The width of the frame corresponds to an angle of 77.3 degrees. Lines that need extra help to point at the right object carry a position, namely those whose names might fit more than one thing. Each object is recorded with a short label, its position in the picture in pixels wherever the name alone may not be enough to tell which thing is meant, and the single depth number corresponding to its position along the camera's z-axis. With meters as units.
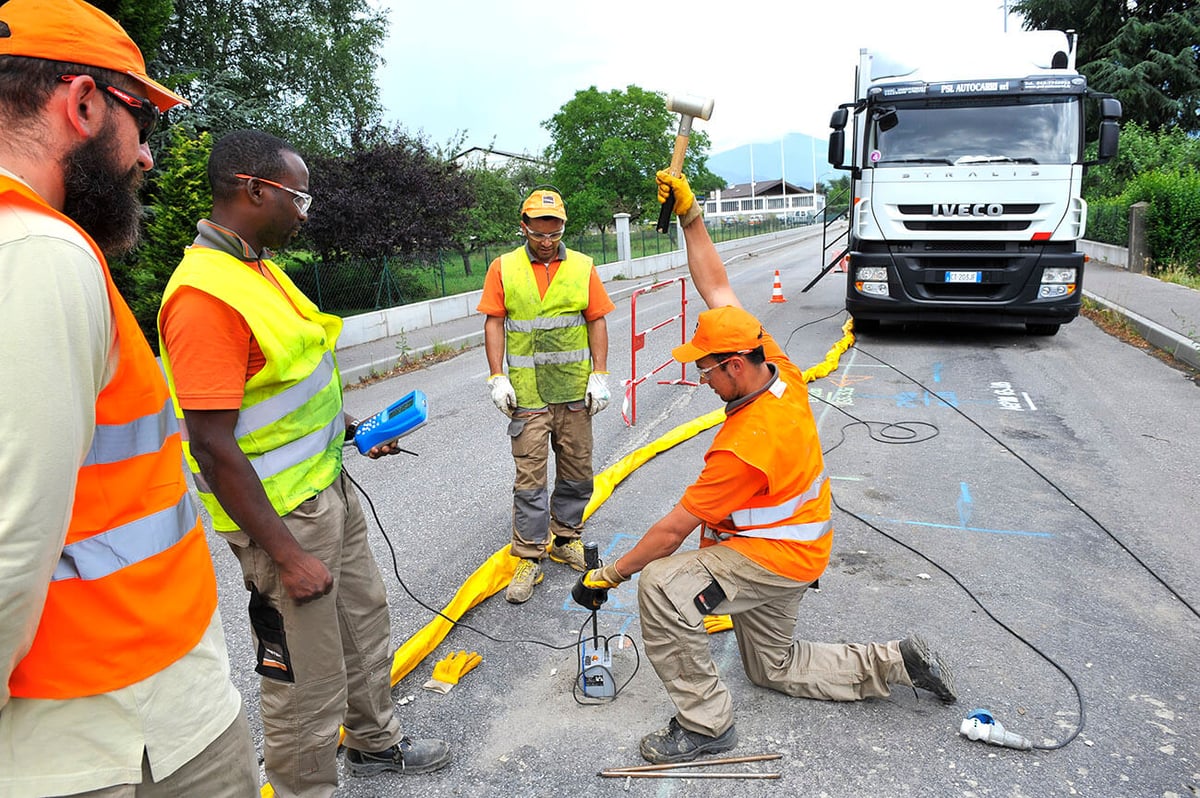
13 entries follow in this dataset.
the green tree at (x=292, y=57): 19.73
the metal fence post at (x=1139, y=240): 16.03
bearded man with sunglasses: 1.05
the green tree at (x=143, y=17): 9.43
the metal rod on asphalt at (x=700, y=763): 2.73
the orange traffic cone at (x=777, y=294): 15.40
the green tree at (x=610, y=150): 50.16
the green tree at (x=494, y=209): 29.84
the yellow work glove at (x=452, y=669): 3.26
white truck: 9.18
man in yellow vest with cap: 4.12
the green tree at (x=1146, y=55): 25.06
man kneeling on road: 2.76
